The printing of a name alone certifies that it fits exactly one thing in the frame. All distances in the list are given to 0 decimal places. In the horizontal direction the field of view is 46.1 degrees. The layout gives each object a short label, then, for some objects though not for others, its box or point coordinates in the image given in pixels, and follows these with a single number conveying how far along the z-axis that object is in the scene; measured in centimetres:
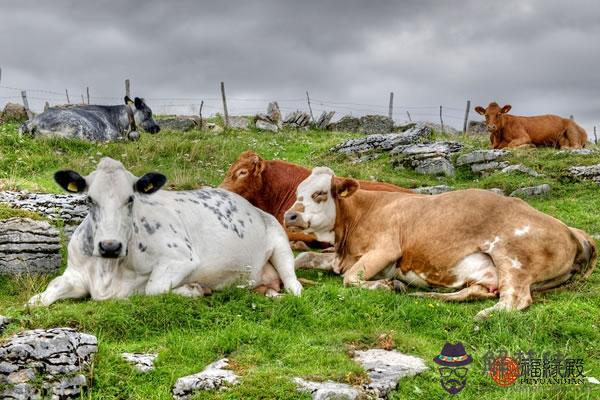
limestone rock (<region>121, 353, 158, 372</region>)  623
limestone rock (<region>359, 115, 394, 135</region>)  3758
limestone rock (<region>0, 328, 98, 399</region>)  571
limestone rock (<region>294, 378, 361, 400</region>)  567
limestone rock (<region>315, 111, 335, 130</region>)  3857
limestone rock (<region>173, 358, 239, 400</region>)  588
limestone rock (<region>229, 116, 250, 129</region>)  3755
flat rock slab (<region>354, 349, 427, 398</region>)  601
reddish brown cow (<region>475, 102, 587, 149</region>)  2623
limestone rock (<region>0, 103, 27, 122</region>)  3294
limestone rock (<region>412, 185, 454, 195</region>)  1681
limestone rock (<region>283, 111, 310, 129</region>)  3834
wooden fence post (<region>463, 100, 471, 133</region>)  4629
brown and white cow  907
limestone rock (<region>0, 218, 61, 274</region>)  994
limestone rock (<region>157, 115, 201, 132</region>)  3341
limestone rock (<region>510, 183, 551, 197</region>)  1817
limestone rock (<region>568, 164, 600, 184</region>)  1959
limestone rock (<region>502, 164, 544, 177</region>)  2024
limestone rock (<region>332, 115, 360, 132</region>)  3841
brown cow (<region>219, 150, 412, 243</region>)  1294
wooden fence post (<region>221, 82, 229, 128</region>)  3963
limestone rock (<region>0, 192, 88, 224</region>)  1162
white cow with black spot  787
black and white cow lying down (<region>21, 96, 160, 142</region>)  2380
